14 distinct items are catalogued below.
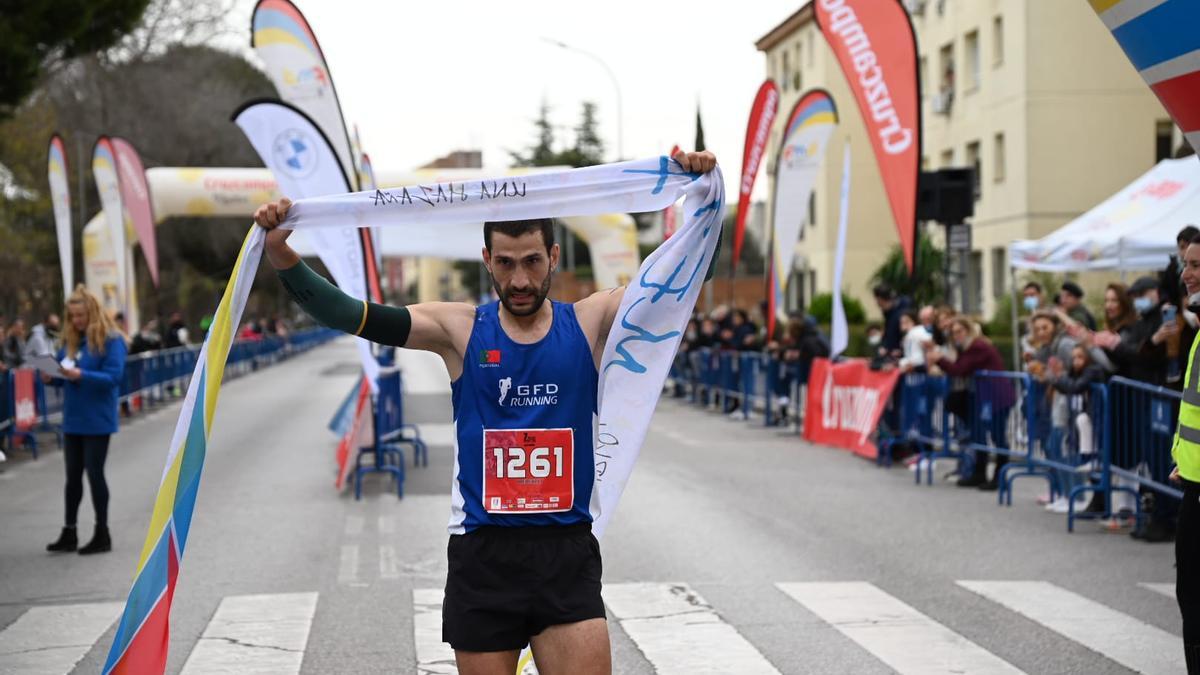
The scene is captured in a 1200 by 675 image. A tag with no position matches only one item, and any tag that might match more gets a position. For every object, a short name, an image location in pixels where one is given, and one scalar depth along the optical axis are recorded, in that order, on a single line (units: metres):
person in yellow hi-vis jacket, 5.55
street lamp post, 40.11
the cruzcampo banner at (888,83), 15.70
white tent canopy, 15.50
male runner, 4.06
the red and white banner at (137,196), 27.14
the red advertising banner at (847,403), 16.98
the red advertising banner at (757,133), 23.06
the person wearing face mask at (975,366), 13.97
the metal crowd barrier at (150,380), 17.52
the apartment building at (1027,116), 39.91
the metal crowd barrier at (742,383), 21.62
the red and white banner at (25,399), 17.78
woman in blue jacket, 10.27
